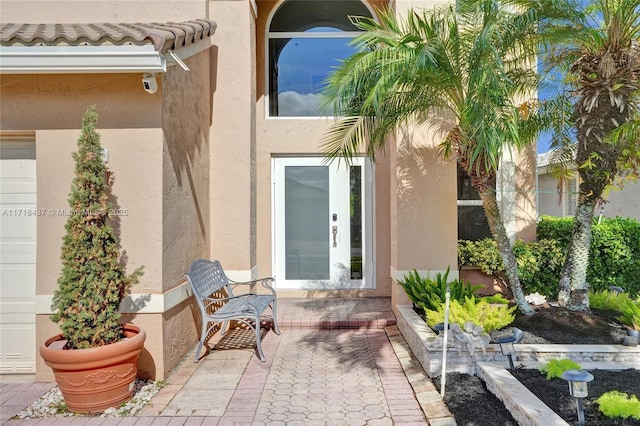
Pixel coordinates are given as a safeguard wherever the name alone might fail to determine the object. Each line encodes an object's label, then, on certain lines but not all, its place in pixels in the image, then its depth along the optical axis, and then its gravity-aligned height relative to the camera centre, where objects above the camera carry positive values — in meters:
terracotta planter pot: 4.07 -1.60
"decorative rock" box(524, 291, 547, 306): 6.87 -1.45
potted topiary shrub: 4.13 -0.94
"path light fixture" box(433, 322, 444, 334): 4.93 -1.37
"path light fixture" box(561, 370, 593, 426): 2.97 -1.29
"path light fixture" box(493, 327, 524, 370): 4.66 -1.47
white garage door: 5.17 -0.38
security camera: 4.68 +1.60
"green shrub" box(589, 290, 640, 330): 5.23 -1.32
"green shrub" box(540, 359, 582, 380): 4.25 -1.63
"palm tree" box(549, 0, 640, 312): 5.35 +1.56
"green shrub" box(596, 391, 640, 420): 3.32 -1.62
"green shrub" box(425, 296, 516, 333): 5.00 -1.27
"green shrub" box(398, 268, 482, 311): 6.01 -1.14
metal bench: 5.54 -1.28
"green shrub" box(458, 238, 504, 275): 7.78 -0.79
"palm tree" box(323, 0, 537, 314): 4.88 +1.79
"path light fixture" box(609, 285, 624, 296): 6.63 -1.26
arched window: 8.99 +3.84
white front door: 8.84 -0.18
